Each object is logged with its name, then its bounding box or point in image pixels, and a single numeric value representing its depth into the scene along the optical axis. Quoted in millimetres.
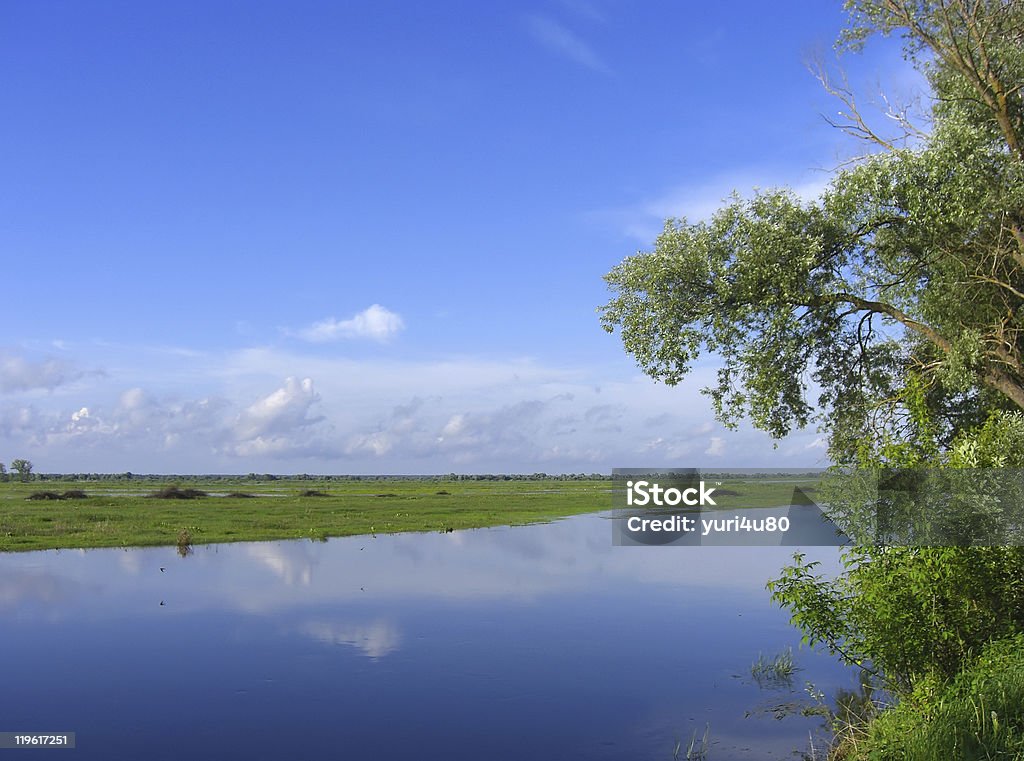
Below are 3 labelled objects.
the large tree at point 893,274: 17547
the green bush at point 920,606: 13609
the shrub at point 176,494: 89562
